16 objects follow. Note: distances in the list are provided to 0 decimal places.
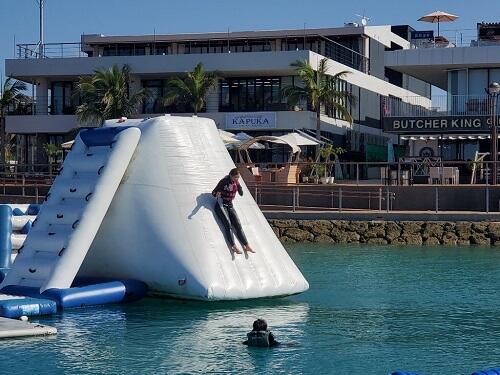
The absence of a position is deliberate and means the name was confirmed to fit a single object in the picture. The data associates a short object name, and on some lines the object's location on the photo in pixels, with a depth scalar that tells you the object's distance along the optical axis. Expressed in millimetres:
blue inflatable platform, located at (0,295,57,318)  14797
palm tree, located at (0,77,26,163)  55844
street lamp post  34156
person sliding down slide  16922
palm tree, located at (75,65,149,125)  49562
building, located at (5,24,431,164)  50750
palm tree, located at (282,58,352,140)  48406
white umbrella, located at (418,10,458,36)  52031
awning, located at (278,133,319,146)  41438
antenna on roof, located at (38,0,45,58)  55188
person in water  13201
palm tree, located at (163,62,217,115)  49219
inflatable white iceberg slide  16297
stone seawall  31312
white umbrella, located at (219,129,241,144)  39566
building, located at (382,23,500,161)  43750
